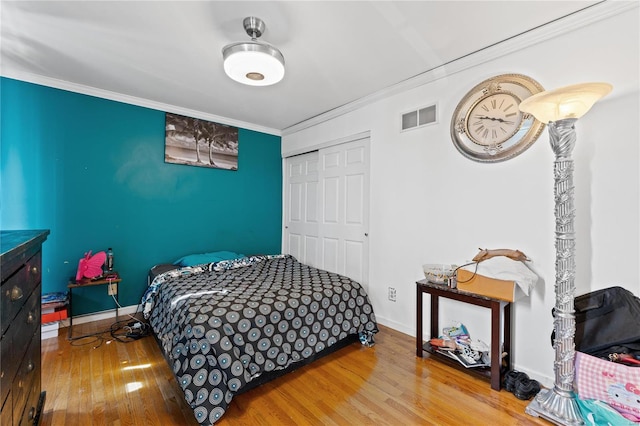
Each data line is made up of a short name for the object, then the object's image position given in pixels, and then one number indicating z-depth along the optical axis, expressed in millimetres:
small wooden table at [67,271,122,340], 2598
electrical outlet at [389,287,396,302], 2881
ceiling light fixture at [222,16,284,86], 1803
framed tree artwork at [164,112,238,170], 3432
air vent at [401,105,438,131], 2609
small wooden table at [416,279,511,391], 1911
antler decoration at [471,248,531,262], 1980
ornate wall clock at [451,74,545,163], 2062
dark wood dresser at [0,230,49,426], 974
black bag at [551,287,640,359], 1567
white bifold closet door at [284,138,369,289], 3320
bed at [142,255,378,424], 1665
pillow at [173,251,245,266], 3234
